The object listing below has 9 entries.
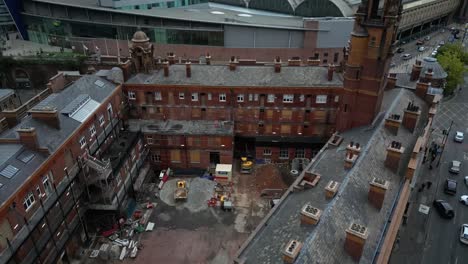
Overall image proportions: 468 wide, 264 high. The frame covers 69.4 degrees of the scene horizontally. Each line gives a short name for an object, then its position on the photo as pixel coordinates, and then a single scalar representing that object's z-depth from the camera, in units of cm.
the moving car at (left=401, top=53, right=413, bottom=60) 10956
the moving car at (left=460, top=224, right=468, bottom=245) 4431
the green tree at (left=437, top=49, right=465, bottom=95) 8081
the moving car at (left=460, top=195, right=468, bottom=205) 5091
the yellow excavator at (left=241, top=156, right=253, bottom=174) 5675
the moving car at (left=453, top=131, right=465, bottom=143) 6706
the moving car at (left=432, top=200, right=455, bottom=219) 4833
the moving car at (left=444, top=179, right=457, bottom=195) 5298
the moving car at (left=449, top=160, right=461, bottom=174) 5759
